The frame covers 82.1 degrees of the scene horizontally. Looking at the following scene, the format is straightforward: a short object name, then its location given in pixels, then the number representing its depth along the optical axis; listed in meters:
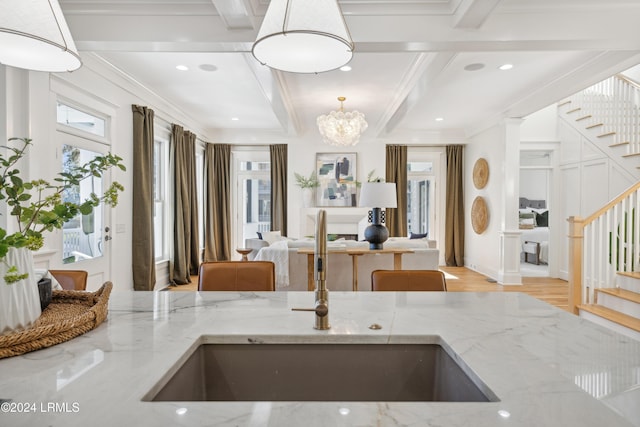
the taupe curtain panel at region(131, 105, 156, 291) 4.42
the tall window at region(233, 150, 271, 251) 7.70
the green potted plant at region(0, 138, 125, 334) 0.87
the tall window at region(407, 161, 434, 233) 7.73
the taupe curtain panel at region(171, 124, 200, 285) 5.58
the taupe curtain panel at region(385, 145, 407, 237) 7.43
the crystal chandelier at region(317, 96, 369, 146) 5.15
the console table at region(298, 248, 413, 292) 3.86
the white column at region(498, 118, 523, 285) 5.66
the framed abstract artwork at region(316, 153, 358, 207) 7.43
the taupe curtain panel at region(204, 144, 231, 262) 7.21
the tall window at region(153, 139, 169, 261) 5.46
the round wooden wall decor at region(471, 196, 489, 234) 6.44
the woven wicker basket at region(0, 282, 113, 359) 0.86
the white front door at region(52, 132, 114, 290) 3.46
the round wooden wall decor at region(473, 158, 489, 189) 6.42
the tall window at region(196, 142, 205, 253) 7.07
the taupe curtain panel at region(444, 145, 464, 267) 7.47
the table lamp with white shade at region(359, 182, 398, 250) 3.65
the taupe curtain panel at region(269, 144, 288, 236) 7.44
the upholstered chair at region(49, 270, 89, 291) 1.73
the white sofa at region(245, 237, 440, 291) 4.27
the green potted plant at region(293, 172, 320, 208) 7.34
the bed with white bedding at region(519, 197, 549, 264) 7.55
